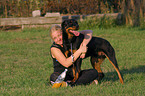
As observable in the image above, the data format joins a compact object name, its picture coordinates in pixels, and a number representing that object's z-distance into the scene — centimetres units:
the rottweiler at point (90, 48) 865
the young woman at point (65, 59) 872
